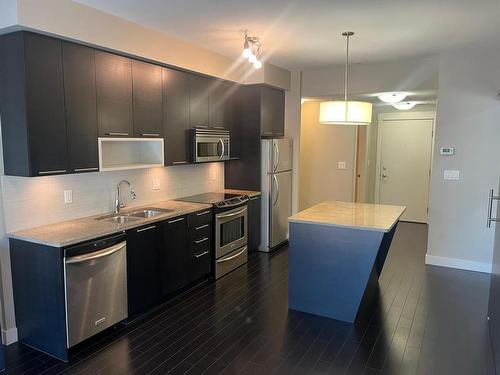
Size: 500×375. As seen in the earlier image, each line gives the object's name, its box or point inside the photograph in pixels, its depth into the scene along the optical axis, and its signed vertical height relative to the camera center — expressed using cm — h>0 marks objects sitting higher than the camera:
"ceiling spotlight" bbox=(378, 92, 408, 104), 541 +82
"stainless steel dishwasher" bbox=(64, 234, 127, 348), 270 -108
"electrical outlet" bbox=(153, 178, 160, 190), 430 -41
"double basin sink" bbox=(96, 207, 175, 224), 352 -67
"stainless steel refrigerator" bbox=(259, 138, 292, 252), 524 -59
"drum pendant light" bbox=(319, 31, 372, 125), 337 +35
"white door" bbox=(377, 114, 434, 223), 752 -28
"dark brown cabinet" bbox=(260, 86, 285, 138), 525 +55
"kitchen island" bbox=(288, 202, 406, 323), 322 -100
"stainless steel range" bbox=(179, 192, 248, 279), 434 -99
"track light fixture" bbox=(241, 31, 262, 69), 351 +114
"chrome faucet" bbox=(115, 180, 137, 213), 375 -52
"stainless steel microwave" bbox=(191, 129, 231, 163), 438 +5
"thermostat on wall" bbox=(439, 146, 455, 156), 466 +0
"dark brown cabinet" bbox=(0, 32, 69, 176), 267 +33
